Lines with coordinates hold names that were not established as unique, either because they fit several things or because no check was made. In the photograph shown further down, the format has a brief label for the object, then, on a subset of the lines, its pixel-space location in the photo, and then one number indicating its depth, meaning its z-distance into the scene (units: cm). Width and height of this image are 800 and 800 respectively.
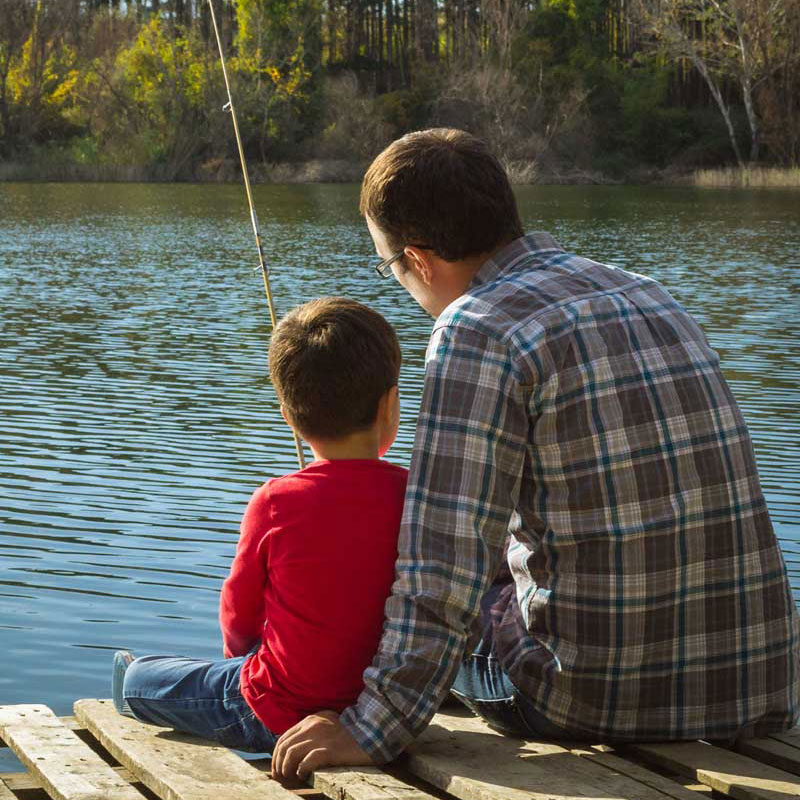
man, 311
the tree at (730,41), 6152
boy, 327
